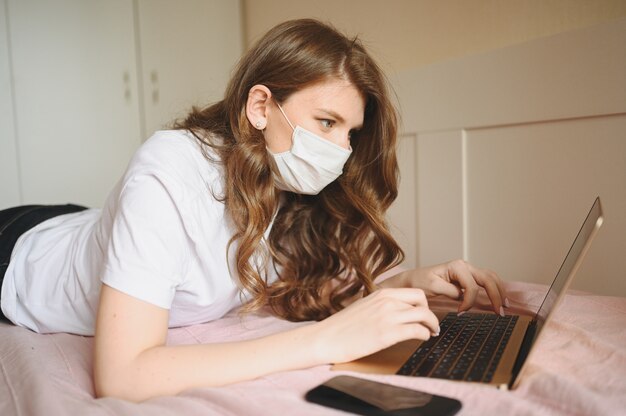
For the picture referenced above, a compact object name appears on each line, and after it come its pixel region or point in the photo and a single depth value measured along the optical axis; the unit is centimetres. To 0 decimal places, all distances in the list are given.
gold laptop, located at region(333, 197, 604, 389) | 62
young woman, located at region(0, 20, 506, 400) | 69
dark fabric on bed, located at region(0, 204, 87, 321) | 112
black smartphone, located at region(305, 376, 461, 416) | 54
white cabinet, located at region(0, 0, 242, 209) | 202
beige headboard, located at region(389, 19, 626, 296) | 116
